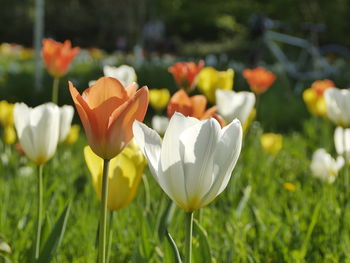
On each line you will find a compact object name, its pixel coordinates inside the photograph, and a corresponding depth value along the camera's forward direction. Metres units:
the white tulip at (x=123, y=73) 1.92
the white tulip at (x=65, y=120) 1.53
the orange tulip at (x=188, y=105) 1.21
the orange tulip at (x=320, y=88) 2.94
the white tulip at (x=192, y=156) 0.84
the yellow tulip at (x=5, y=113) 2.81
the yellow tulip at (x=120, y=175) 1.14
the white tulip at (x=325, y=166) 2.22
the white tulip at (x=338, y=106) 1.80
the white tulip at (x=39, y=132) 1.25
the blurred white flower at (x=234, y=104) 1.74
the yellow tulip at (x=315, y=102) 2.94
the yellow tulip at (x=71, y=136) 2.90
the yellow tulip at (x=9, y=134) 2.95
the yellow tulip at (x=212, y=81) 2.18
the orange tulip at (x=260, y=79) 2.80
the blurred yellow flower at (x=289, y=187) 2.25
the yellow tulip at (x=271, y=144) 2.85
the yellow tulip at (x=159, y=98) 3.29
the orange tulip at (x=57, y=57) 2.14
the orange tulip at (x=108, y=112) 0.91
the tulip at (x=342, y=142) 1.97
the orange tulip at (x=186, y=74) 2.01
